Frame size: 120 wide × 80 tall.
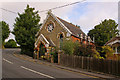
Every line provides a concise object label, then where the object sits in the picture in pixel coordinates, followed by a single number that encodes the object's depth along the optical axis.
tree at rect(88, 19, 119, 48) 33.12
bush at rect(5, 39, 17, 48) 59.31
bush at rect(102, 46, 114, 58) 17.75
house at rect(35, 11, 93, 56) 21.77
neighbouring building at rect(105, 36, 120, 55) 18.49
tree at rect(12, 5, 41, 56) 26.33
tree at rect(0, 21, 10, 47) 53.66
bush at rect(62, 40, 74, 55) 16.81
